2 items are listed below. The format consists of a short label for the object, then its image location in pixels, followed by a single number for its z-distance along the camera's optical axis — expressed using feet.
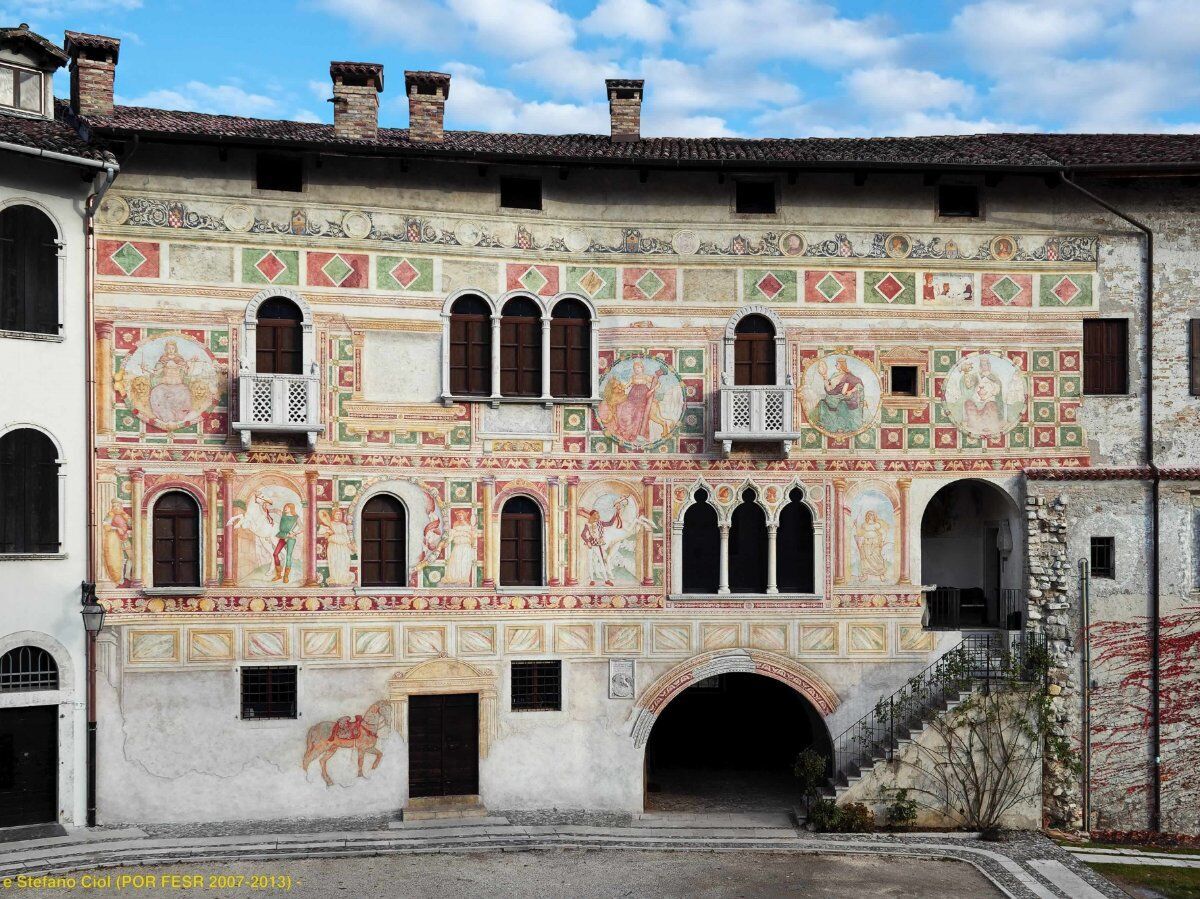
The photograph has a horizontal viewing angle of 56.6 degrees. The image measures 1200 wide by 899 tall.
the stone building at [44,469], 57.41
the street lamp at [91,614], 58.13
